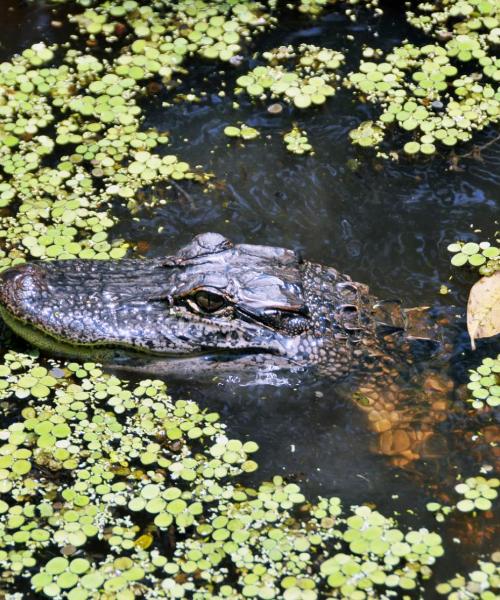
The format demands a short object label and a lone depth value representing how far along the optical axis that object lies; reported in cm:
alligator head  1132
